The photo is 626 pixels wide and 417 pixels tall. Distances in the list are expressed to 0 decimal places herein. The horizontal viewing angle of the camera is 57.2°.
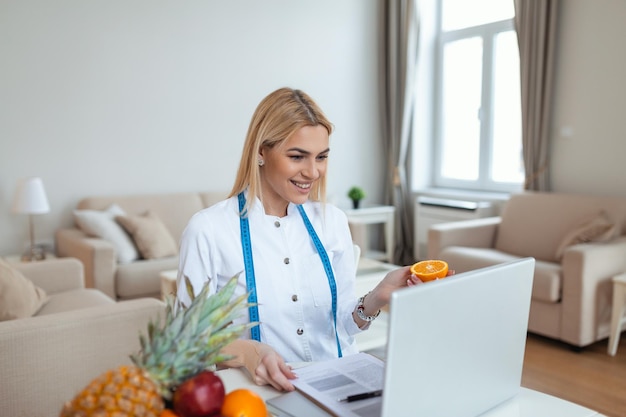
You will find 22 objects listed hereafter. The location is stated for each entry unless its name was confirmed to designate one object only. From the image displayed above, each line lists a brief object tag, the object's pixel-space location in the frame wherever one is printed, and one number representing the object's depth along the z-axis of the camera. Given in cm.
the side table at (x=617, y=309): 318
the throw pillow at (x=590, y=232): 345
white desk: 101
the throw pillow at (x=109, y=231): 394
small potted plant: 531
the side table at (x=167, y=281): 335
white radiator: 484
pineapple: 73
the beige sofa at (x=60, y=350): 190
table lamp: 375
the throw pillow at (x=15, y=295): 248
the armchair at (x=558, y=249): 326
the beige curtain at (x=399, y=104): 543
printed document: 96
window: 492
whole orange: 81
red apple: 79
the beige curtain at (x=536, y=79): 424
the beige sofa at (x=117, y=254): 369
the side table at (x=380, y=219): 524
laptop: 76
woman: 141
